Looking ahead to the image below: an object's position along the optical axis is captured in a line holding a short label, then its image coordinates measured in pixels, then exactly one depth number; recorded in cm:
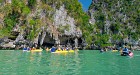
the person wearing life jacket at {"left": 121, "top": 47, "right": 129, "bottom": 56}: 1446
